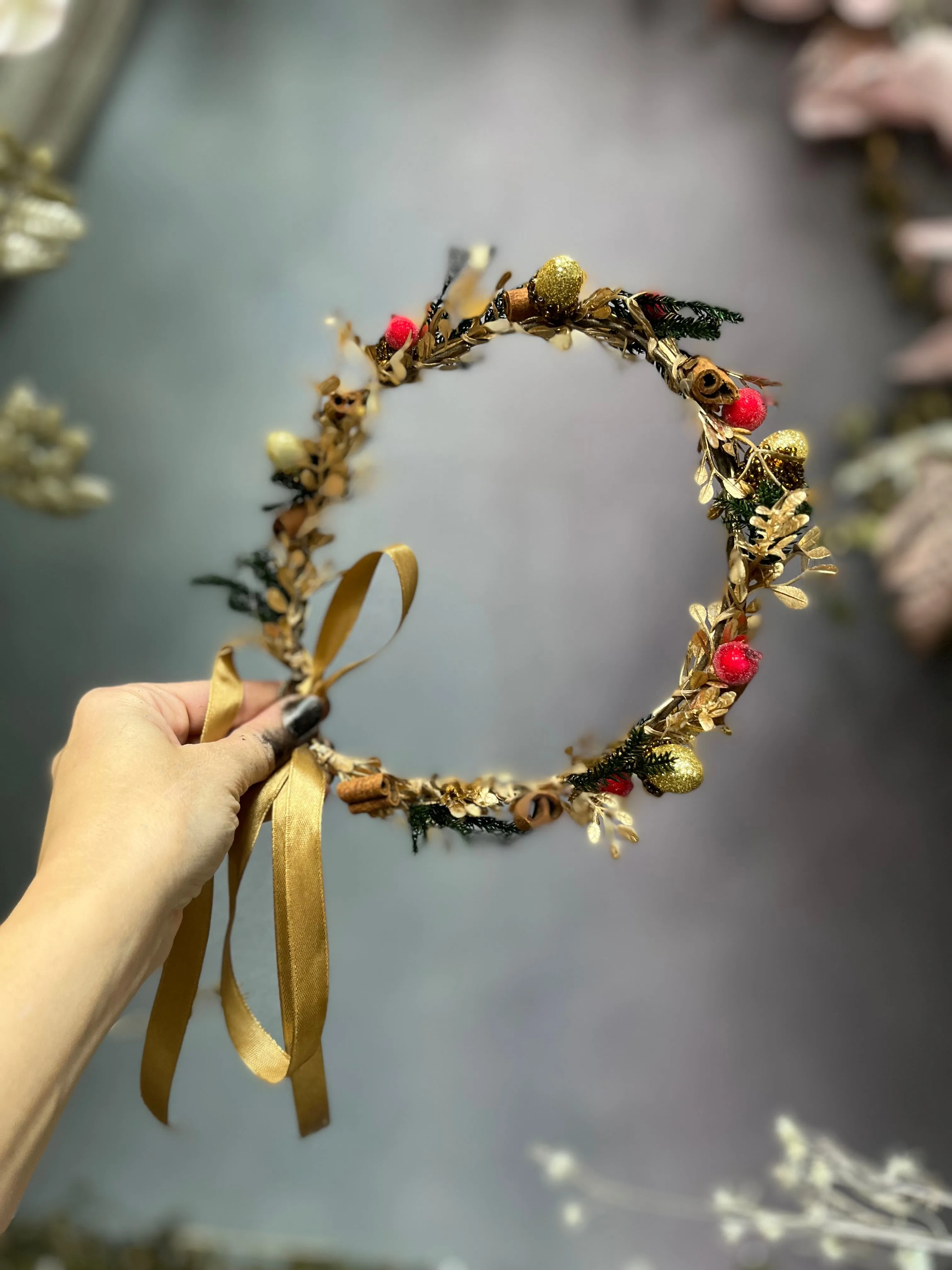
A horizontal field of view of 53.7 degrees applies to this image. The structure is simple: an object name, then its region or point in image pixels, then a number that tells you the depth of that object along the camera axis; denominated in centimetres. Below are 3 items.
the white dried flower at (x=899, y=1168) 79
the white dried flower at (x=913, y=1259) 82
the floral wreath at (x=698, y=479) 60
